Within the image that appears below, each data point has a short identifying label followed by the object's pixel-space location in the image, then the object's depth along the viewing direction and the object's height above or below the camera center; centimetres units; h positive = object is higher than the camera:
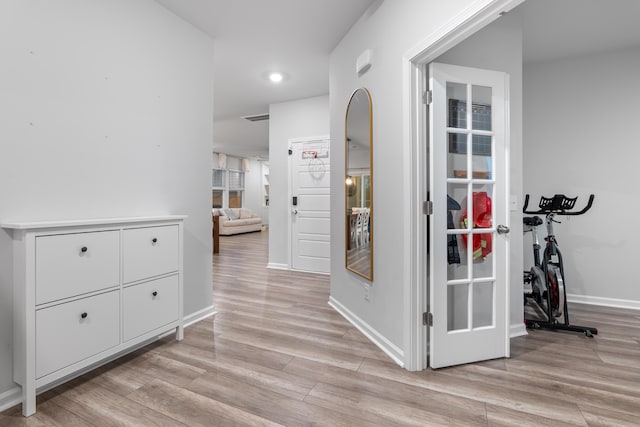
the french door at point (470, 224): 197 -9
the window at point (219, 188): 1049 +81
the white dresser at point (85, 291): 152 -46
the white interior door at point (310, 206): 463 +8
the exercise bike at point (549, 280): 256 -61
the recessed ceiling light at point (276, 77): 385 +170
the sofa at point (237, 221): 935 -30
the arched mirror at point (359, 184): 250 +23
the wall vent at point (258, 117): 565 +178
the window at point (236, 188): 1118 +85
